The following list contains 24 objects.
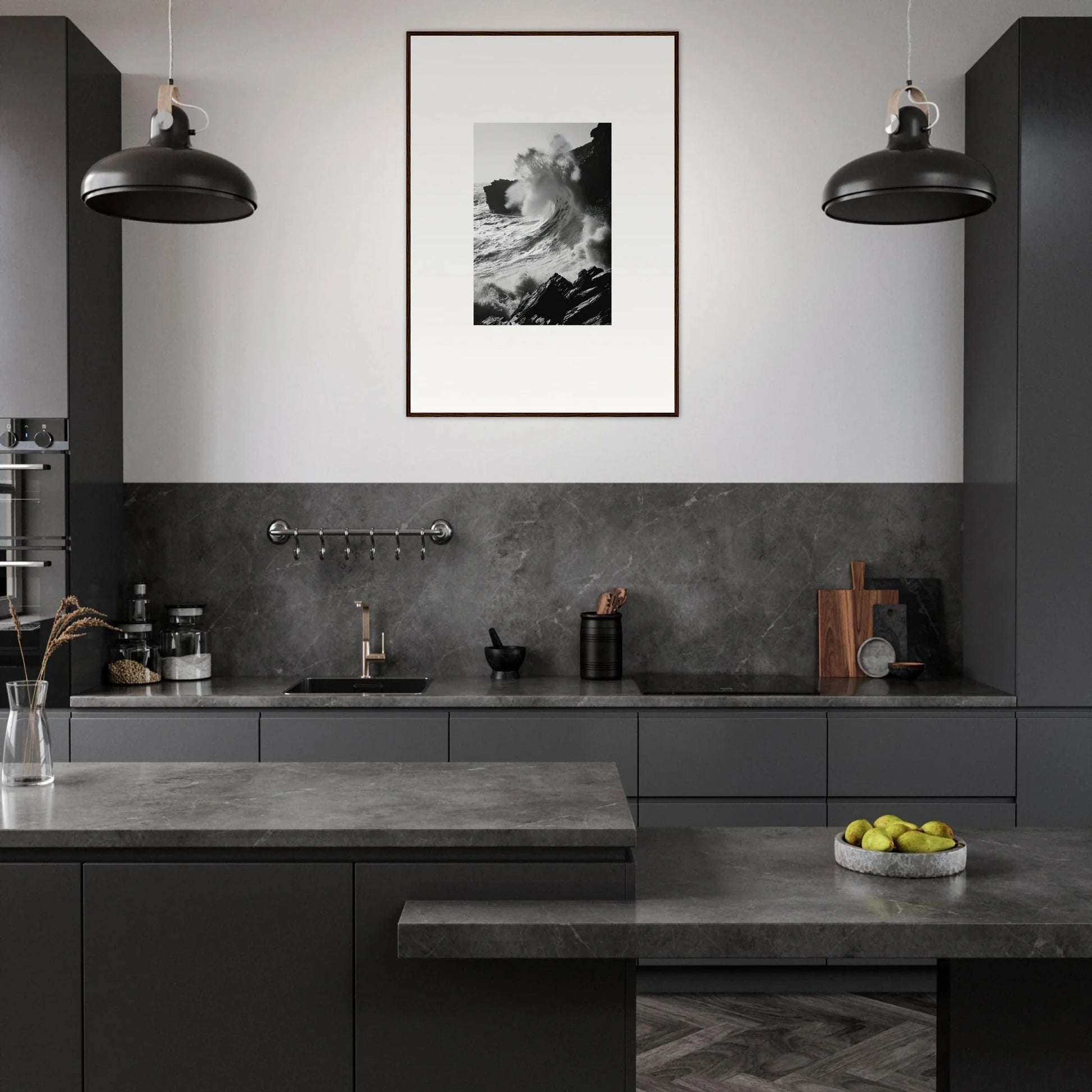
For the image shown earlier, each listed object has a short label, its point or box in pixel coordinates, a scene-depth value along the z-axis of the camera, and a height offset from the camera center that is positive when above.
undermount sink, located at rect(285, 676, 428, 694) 4.43 -0.62
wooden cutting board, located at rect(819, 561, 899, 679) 4.52 -0.39
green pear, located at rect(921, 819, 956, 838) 2.19 -0.59
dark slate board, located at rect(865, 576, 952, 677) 4.57 -0.36
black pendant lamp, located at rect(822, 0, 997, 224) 2.36 +0.76
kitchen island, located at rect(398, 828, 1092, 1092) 1.88 -0.69
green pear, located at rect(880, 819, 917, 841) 2.16 -0.58
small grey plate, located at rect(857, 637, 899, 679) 4.50 -0.51
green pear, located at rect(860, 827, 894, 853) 2.14 -0.60
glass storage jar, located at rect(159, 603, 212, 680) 4.31 -0.46
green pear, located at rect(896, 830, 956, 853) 2.13 -0.60
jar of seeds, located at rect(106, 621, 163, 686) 4.21 -0.49
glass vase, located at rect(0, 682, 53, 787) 2.33 -0.45
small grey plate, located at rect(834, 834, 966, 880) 2.12 -0.64
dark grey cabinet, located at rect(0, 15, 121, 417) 3.94 +1.12
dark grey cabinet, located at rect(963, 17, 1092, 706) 3.94 +0.60
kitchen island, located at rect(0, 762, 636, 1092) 2.10 -0.85
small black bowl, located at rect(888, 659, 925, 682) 4.31 -0.54
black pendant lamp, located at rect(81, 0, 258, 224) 2.36 +0.76
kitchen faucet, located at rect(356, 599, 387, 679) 4.45 -0.49
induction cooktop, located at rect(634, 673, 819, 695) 4.06 -0.58
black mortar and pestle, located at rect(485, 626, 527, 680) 4.34 -0.50
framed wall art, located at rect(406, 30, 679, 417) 4.55 +1.20
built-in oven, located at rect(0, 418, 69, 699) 3.95 -0.01
